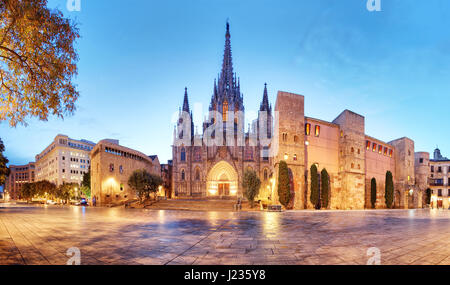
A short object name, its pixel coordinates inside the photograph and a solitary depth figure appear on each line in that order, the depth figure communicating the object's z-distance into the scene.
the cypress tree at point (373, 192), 34.25
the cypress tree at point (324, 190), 29.03
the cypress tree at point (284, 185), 26.31
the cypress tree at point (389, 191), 36.41
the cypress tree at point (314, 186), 28.34
